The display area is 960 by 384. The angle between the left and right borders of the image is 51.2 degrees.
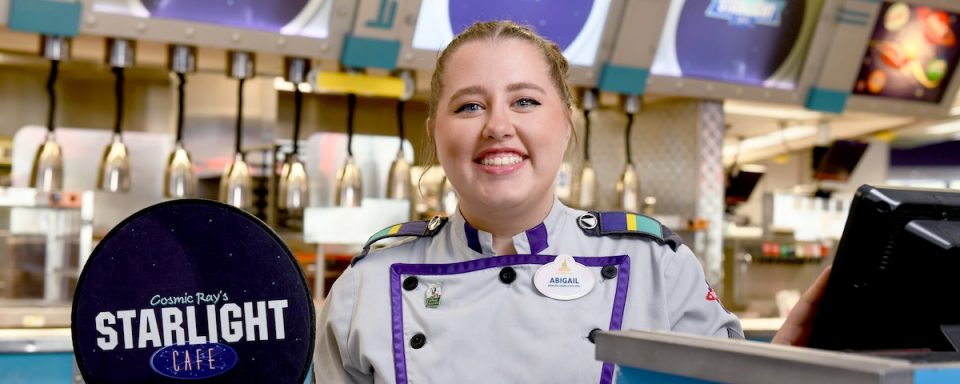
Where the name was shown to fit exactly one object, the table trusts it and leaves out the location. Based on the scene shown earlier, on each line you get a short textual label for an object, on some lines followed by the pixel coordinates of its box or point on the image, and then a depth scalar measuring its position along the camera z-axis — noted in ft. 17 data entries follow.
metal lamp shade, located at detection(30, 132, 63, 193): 11.25
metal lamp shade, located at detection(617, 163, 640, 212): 13.80
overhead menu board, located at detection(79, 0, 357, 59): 10.59
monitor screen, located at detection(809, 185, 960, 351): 3.52
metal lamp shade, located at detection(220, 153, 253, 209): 11.62
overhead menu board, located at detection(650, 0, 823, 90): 13.34
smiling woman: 4.76
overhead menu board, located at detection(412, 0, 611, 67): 11.83
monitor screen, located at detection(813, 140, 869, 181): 18.74
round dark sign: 4.10
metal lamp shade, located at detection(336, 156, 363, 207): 12.27
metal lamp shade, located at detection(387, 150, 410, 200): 12.92
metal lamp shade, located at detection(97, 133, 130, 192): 11.38
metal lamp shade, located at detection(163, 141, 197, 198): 11.48
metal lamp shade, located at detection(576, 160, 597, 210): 13.60
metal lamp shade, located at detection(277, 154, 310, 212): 11.86
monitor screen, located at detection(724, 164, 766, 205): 19.31
